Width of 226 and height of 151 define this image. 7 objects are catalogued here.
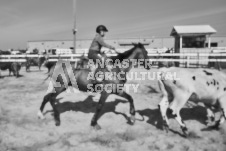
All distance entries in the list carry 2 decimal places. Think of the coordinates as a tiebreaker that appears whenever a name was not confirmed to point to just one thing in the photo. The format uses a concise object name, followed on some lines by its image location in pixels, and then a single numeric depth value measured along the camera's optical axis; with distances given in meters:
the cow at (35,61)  19.12
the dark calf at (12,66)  14.95
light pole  19.52
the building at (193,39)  19.86
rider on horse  5.71
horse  5.54
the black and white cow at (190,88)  4.79
